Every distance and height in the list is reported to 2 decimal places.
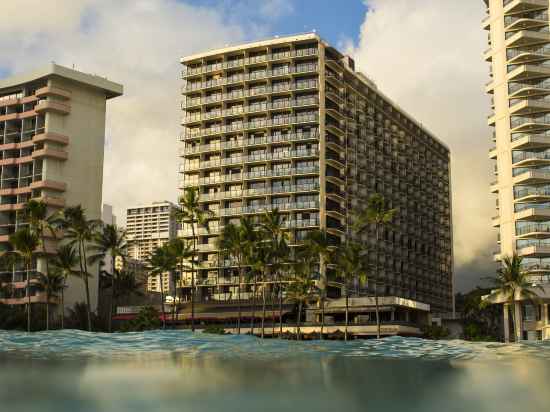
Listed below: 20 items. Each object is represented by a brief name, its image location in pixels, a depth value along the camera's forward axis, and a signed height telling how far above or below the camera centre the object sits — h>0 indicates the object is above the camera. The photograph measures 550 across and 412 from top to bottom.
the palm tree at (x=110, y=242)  121.12 +12.19
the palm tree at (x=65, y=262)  119.25 +8.89
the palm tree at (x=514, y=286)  109.19 +4.68
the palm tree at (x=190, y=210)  119.94 +17.26
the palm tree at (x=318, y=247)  116.31 +10.94
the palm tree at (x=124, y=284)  144.25 +6.53
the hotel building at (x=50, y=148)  137.75 +31.84
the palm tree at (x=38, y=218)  119.69 +16.08
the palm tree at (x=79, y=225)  118.94 +14.62
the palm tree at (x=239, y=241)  115.50 +11.91
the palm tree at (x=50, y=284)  121.66 +5.79
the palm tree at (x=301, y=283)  117.88 +5.66
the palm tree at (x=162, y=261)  124.00 +9.42
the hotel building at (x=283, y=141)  136.62 +33.03
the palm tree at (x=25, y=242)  113.00 +11.30
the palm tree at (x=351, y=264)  114.56 +8.33
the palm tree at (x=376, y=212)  119.38 +16.59
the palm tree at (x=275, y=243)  116.00 +11.44
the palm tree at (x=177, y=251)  119.38 +10.58
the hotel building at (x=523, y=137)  115.19 +28.29
